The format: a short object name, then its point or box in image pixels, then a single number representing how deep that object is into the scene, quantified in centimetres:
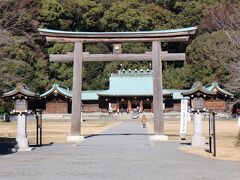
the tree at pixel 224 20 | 3739
